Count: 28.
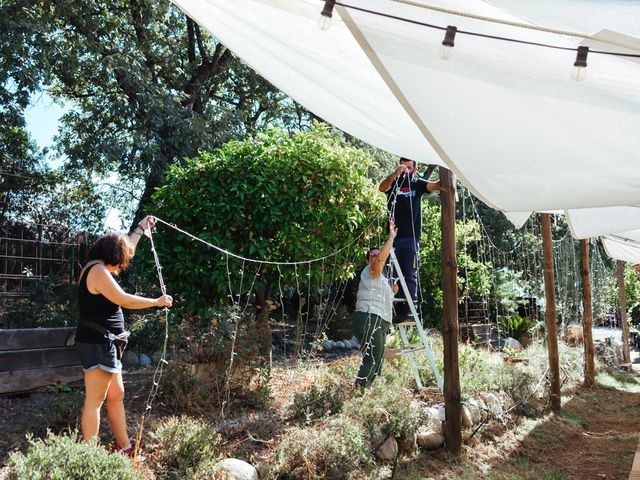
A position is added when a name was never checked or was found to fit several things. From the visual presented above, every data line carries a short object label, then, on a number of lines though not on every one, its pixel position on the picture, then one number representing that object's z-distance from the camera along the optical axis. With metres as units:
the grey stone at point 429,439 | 5.23
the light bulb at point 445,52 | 2.39
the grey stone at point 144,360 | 8.52
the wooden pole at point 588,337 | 9.95
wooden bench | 5.46
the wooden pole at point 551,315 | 7.69
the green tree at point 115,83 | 9.09
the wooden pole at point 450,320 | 5.25
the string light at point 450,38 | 2.31
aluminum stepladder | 5.75
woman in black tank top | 3.77
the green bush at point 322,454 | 4.08
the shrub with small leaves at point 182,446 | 3.79
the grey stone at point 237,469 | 3.80
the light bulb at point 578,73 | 2.44
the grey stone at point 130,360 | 8.44
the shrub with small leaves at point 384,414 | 4.75
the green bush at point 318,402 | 4.95
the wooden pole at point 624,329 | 13.21
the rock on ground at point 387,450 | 4.70
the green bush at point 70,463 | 3.06
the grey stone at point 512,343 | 11.46
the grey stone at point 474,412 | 5.94
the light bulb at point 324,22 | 2.37
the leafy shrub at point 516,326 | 12.68
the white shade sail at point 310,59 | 3.01
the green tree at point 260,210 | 5.94
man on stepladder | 6.04
